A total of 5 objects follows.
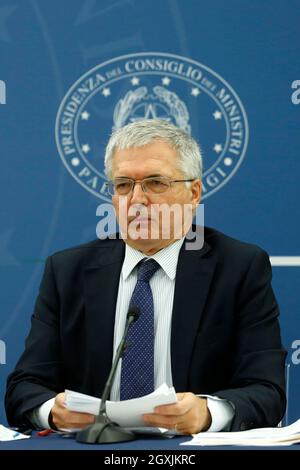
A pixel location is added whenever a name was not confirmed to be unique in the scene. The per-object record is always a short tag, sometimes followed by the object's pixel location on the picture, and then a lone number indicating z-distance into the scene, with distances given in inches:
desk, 145.0
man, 218.4
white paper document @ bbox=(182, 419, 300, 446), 159.8
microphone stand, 159.8
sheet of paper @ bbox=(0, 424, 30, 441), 170.4
